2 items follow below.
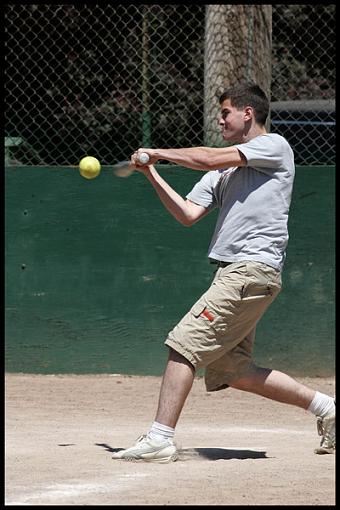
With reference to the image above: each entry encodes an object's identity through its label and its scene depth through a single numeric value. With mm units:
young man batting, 10797
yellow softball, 11922
